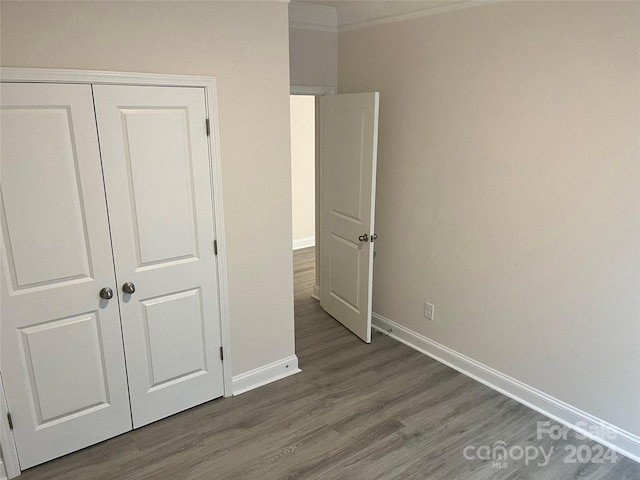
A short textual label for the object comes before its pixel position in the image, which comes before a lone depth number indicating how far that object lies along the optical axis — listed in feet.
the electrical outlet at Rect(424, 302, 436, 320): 11.32
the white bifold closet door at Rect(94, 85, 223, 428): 7.64
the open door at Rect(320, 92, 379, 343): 11.16
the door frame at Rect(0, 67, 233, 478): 6.69
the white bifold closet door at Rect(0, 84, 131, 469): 6.83
